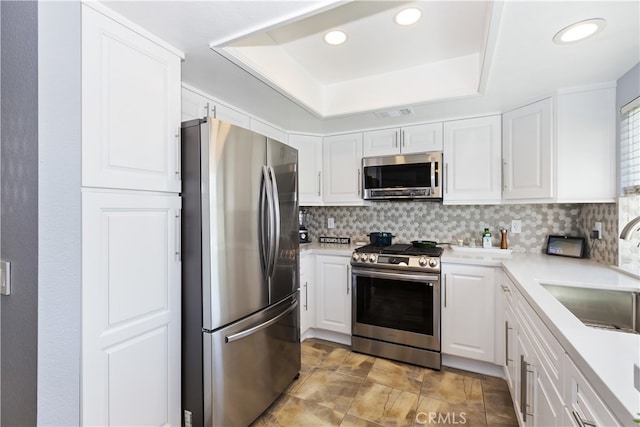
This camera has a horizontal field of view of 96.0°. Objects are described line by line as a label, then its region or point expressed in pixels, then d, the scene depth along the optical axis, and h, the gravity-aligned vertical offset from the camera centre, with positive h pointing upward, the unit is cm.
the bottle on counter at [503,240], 265 -24
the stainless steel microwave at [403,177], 272 +36
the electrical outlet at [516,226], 269 -11
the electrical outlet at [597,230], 211 -12
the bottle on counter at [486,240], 272 -25
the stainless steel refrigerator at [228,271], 150 -33
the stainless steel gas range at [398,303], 242 -79
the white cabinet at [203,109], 197 +78
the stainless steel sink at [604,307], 142 -48
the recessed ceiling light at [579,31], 129 +86
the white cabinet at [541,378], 83 -63
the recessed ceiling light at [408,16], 163 +115
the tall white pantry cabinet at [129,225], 116 -6
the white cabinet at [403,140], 276 +74
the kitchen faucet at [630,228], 122 -6
